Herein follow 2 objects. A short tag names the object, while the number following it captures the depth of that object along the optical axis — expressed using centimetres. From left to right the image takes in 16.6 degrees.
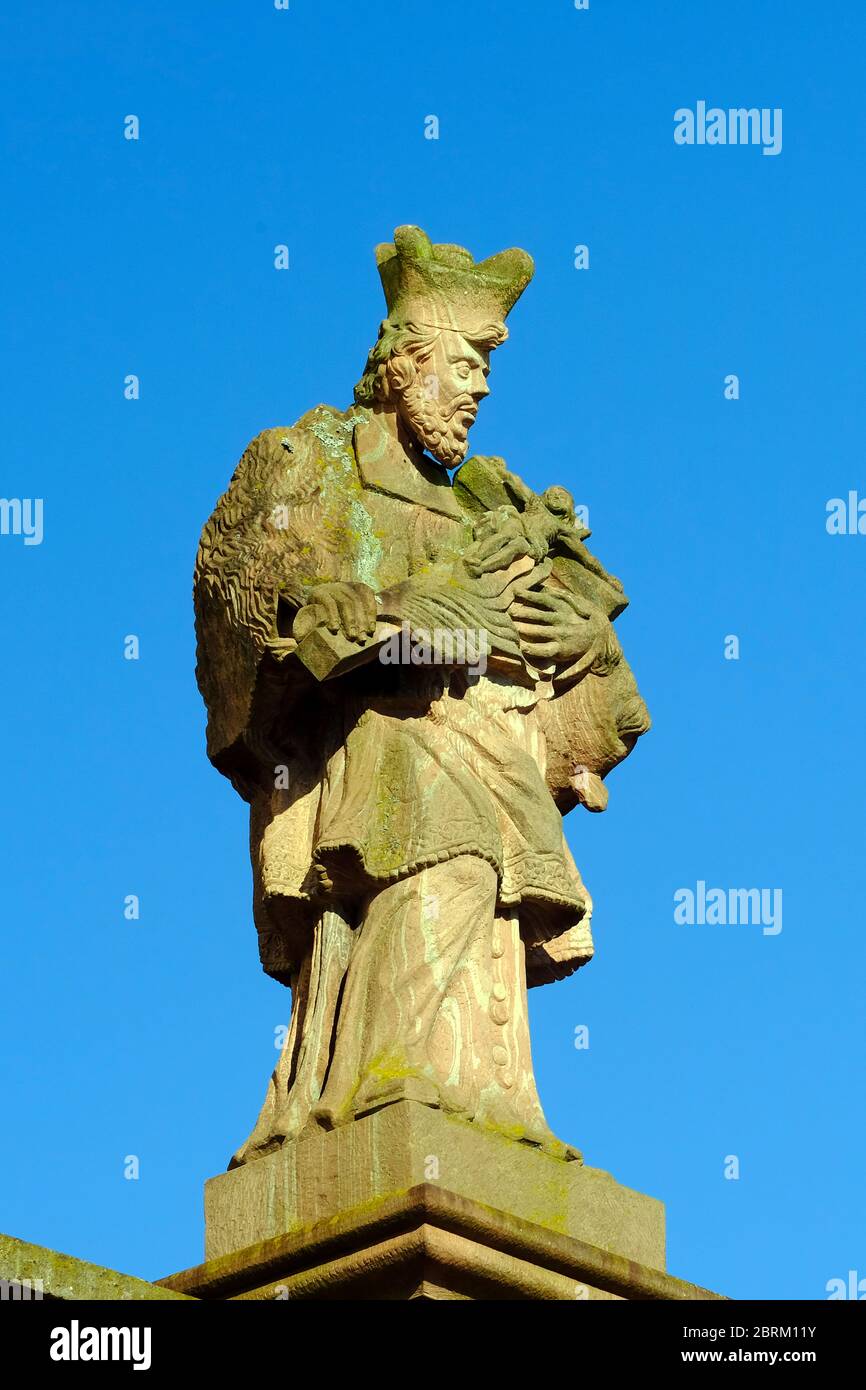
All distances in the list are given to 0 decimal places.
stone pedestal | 1238
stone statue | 1335
